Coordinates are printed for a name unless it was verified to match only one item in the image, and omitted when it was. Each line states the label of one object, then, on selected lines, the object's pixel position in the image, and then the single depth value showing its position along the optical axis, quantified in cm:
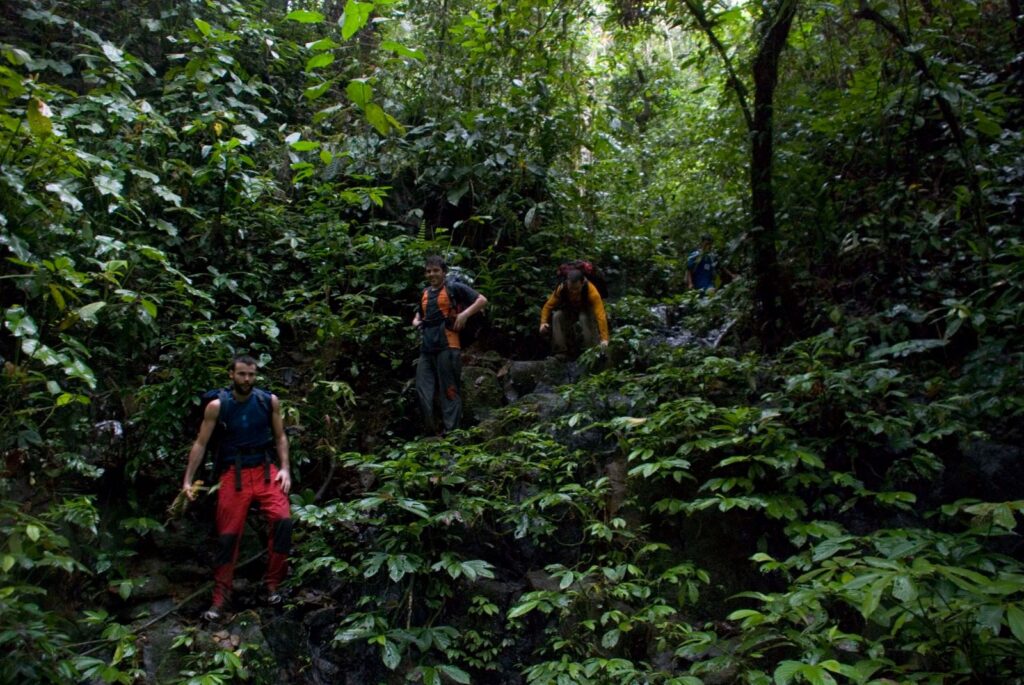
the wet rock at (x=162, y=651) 464
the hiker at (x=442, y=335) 714
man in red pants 530
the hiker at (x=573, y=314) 777
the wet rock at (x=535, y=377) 829
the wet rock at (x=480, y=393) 782
